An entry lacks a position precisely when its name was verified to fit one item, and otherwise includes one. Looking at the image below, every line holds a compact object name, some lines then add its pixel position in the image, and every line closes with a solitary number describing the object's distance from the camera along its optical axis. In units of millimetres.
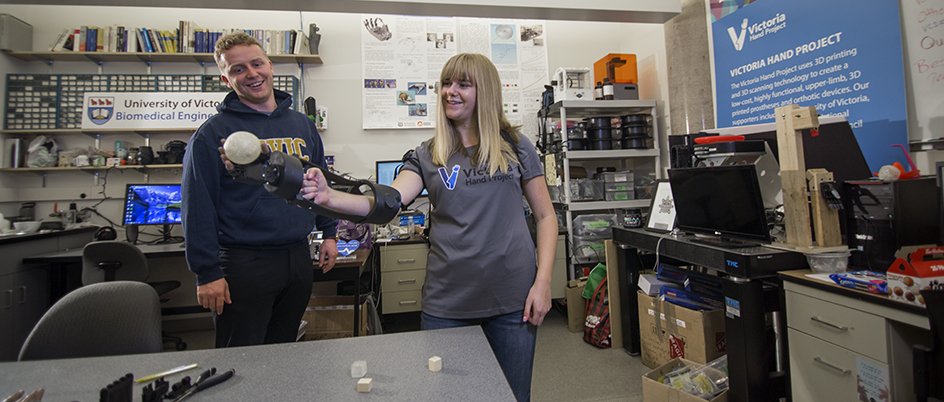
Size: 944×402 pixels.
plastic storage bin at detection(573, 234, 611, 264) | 3168
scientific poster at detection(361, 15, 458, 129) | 3547
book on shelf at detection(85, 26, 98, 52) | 3139
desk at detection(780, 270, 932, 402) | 1164
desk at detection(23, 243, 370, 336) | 2326
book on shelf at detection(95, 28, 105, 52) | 3148
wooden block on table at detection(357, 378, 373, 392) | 726
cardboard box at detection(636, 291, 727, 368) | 1943
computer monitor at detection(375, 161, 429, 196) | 3305
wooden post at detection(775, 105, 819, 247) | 1530
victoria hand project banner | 1858
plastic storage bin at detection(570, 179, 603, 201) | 3244
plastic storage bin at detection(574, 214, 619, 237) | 3188
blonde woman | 1056
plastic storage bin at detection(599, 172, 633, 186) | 3240
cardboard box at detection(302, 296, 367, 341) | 2426
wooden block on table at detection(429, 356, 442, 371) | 800
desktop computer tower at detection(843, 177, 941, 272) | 1338
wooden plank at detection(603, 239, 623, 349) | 2562
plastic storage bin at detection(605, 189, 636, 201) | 3234
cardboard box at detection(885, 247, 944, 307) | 1077
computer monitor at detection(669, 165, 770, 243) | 1648
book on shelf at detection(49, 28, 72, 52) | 3107
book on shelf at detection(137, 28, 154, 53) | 3152
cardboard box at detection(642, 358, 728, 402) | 1629
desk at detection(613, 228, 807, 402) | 1559
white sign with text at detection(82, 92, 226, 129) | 3109
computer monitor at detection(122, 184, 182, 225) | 3033
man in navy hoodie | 1267
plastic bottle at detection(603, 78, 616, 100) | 3223
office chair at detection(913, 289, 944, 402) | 1032
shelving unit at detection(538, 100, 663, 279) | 3123
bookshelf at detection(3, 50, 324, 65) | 3125
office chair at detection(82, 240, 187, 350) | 2453
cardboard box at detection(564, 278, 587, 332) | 2973
